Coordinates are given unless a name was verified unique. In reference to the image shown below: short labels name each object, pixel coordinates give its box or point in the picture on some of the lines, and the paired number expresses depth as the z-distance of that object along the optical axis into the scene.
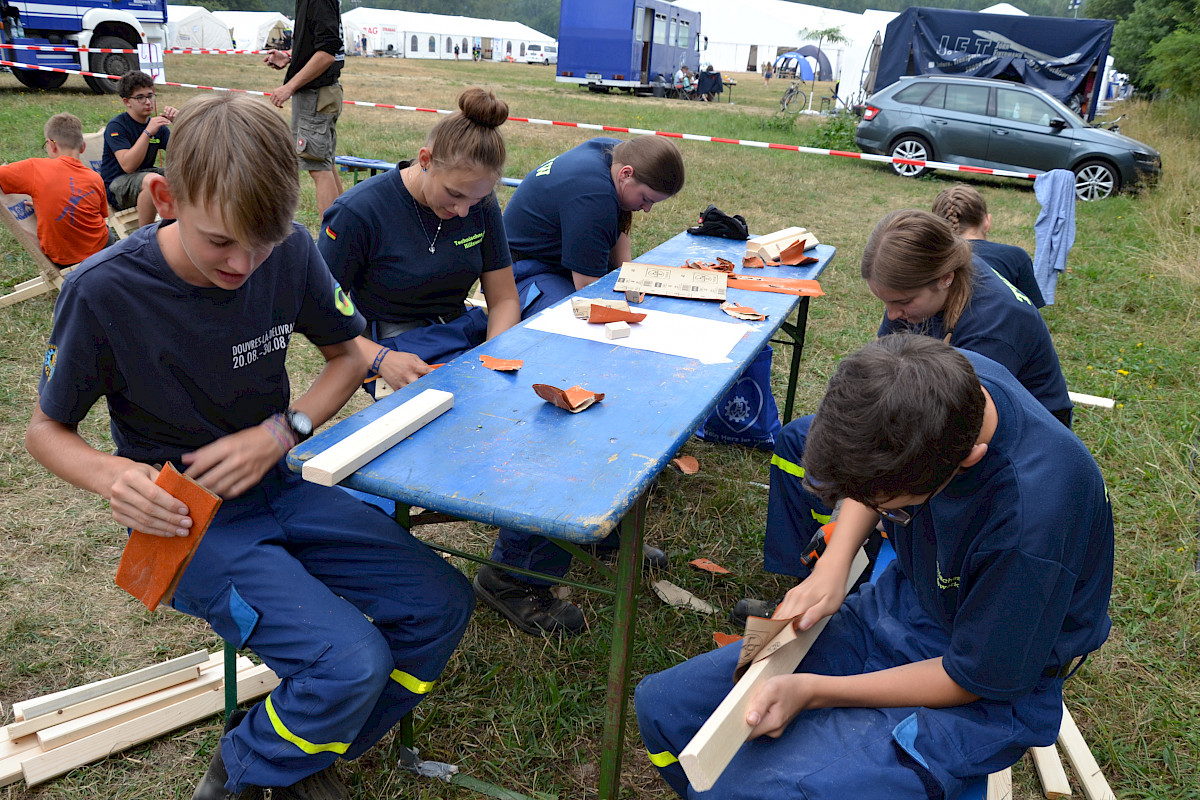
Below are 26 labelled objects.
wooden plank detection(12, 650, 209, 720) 2.11
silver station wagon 11.31
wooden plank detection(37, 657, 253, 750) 2.08
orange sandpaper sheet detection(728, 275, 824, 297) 3.17
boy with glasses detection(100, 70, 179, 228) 6.15
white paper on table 2.48
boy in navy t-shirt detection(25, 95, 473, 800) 1.56
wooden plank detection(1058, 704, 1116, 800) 2.22
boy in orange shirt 5.00
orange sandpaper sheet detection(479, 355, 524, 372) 2.23
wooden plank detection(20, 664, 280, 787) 2.03
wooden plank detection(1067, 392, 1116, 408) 4.63
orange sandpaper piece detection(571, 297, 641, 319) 2.71
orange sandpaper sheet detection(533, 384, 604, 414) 1.99
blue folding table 1.60
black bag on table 4.00
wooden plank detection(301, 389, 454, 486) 1.63
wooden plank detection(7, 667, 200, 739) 2.09
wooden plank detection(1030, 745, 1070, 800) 2.22
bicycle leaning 24.90
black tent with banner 16.06
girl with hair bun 2.54
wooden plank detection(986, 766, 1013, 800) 1.98
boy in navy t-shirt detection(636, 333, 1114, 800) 1.33
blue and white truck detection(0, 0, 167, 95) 13.28
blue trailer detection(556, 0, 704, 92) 25.95
